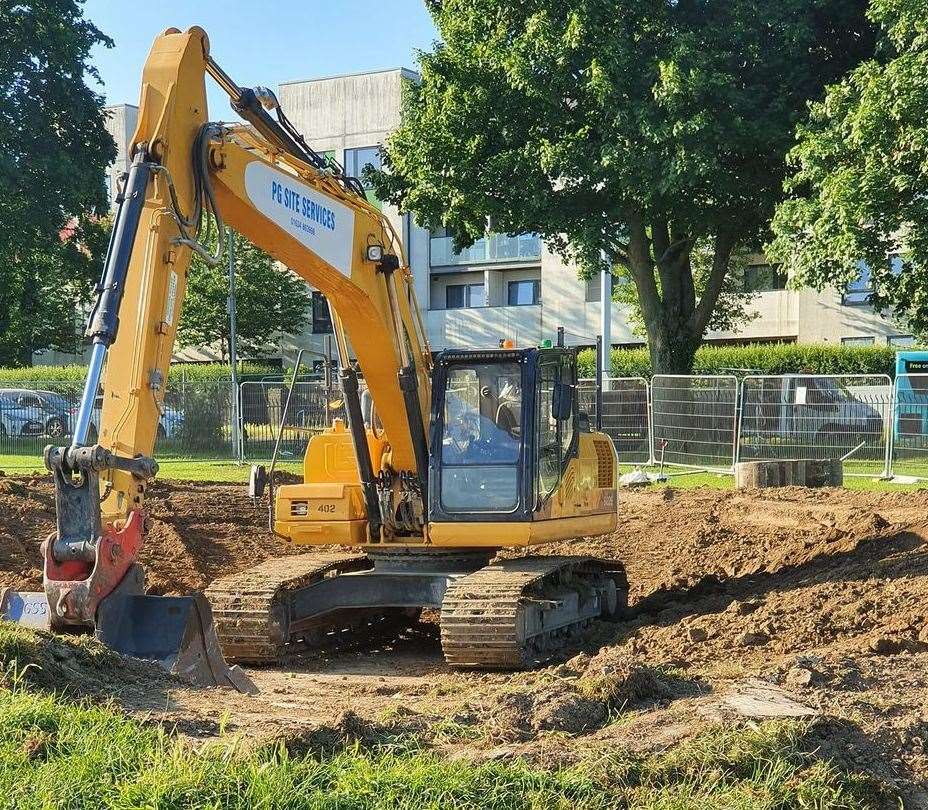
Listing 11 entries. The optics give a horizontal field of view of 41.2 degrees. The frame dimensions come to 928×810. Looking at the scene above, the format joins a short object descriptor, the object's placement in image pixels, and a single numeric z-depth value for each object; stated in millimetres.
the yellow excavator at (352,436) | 7102
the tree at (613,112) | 20734
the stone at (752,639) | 9281
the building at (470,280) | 41544
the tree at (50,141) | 27766
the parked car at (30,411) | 28703
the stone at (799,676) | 6586
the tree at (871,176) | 17453
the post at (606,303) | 27562
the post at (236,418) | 26266
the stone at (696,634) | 9438
